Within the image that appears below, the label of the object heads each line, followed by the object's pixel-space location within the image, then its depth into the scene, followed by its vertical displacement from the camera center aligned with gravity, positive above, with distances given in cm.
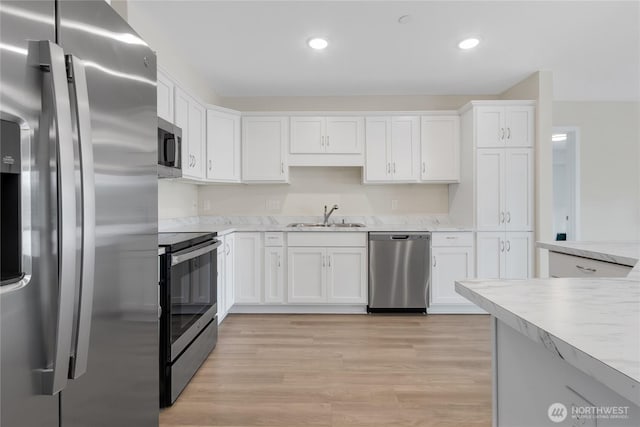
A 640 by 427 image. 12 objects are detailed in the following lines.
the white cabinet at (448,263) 381 -56
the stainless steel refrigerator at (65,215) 71 -1
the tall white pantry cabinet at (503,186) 377 +25
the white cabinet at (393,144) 414 +76
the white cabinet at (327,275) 381 -68
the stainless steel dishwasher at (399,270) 377 -62
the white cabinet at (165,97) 249 +82
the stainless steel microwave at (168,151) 224 +39
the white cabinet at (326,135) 415 +87
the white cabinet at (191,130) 295 +72
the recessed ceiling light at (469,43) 302 +142
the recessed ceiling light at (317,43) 303 +142
